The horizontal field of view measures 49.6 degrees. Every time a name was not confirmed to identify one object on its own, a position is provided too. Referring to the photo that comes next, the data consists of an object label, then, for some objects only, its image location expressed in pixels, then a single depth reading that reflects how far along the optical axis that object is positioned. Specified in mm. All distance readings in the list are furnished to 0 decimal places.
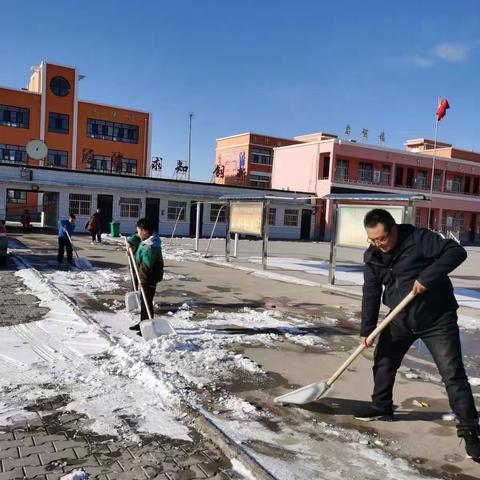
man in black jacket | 3703
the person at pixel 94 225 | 23453
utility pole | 67169
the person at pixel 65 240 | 14609
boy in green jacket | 6883
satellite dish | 35125
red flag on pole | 32969
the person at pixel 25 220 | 30342
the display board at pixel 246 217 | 16530
